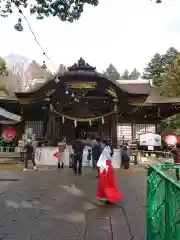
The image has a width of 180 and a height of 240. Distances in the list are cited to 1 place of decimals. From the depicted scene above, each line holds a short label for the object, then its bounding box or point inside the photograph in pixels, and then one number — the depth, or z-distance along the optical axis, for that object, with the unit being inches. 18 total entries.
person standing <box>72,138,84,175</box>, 340.4
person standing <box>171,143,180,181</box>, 227.3
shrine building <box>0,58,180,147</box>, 496.5
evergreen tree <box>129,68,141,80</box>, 2559.0
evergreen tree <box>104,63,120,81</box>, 2651.7
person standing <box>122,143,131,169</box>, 430.4
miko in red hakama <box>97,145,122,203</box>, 188.8
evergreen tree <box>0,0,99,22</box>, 197.8
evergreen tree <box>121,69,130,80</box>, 2136.3
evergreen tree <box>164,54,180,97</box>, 755.9
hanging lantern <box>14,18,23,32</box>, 208.0
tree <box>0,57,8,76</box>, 890.6
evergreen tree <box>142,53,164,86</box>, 1303.7
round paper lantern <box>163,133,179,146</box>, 591.1
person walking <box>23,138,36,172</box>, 376.5
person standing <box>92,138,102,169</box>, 360.8
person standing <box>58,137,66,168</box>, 406.5
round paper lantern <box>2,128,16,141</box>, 605.6
